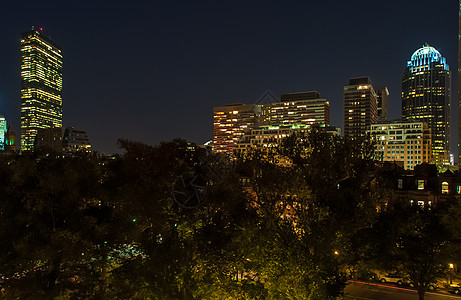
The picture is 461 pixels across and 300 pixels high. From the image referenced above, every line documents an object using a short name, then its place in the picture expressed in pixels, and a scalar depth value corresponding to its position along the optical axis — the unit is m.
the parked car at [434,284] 34.14
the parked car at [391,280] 35.06
